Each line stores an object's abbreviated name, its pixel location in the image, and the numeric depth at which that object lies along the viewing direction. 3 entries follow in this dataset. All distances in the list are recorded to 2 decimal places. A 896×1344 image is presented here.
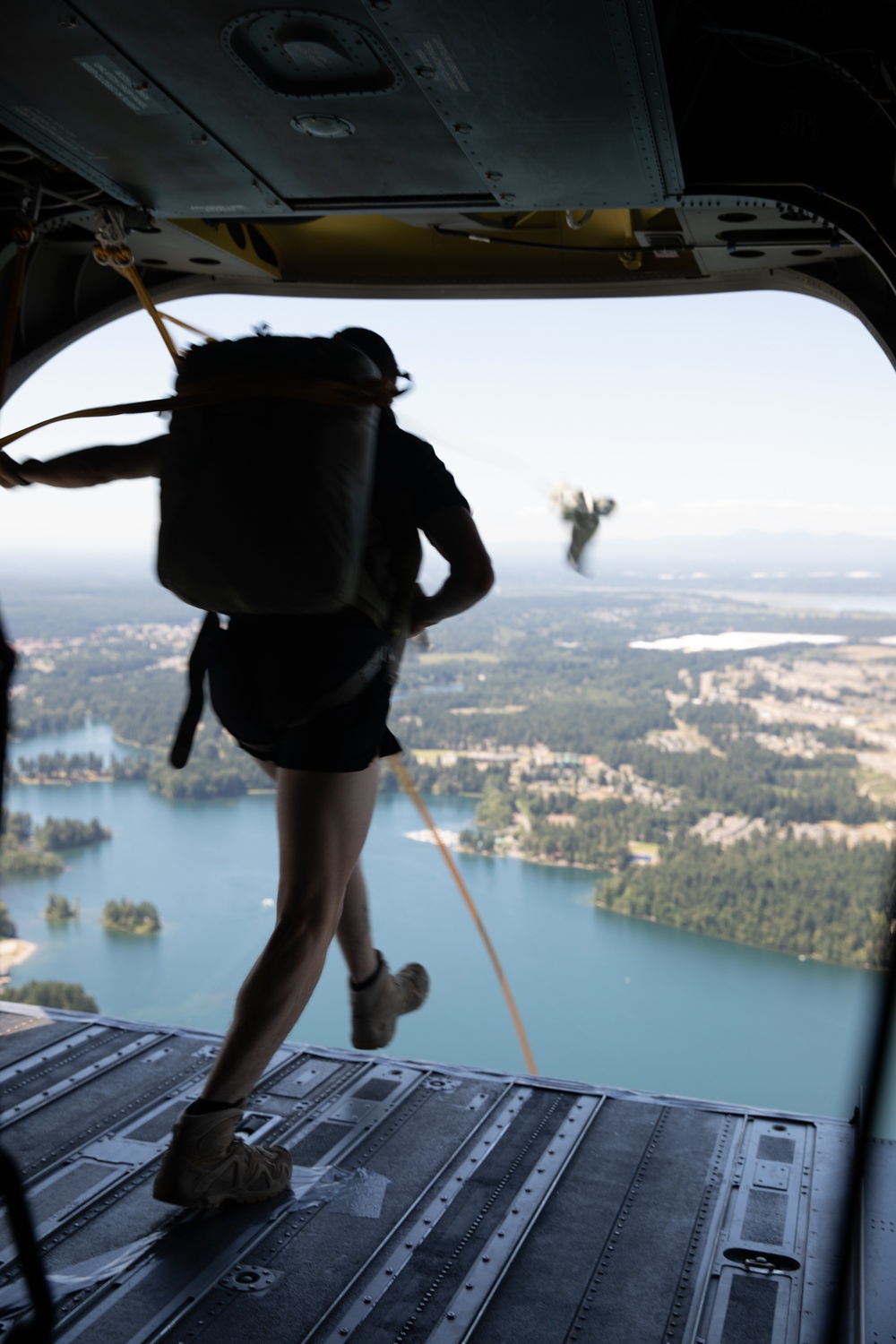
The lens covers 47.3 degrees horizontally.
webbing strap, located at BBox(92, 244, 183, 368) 2.85
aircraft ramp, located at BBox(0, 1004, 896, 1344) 1.82
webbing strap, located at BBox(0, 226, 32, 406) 2.31
